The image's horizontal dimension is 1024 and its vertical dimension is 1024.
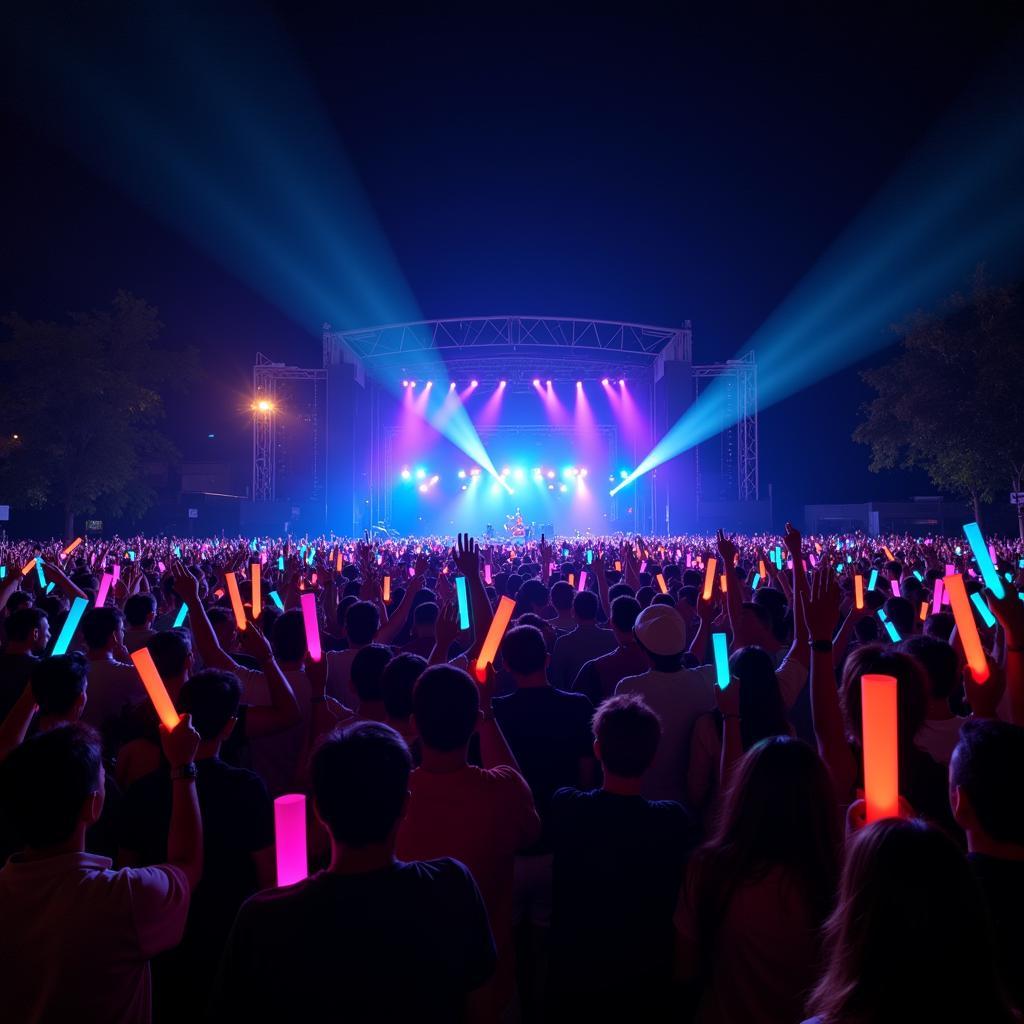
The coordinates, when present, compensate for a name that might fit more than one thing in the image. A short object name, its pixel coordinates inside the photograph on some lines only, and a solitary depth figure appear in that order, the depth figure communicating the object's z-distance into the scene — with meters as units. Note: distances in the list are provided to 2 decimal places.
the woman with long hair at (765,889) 2.04
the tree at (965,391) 26.33
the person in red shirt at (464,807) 2.48
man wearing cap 3.71
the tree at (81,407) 32.78
